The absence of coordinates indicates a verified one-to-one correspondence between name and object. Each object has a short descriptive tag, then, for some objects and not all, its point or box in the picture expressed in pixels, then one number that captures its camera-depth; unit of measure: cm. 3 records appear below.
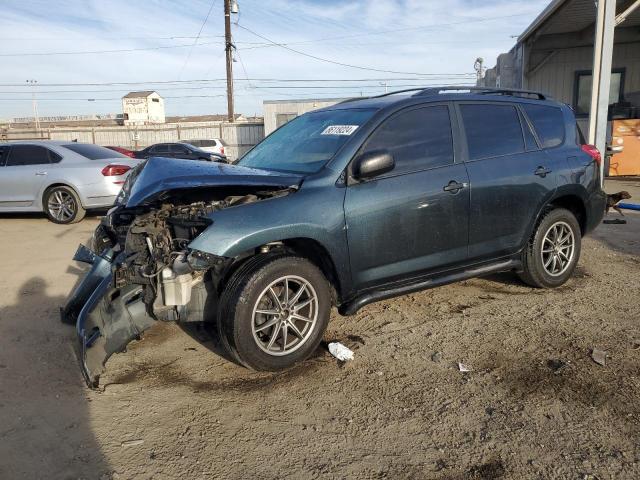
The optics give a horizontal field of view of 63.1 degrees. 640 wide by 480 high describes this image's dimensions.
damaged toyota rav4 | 331
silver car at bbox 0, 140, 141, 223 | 893
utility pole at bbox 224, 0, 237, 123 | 3142
